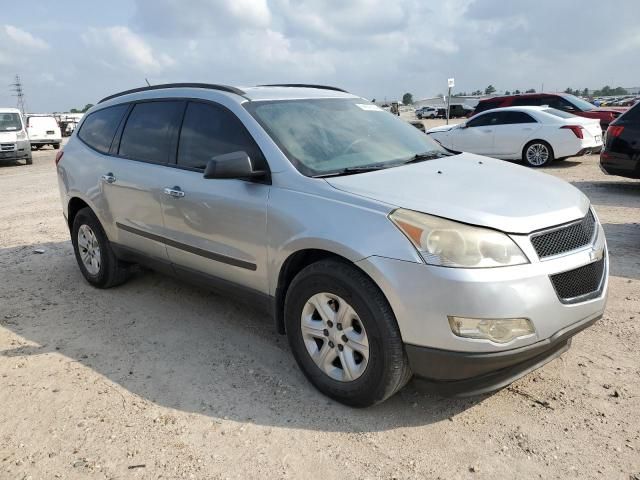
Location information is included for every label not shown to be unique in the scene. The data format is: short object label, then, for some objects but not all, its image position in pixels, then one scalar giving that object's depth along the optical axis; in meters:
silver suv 2.65
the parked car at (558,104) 14.55
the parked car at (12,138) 18.75
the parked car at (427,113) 57.40
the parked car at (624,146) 8.40
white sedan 12.01
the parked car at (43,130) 26.84
